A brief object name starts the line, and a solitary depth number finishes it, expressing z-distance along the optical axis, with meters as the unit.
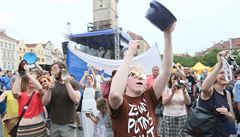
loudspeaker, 12.93
